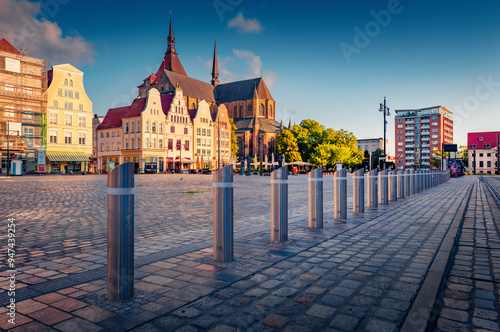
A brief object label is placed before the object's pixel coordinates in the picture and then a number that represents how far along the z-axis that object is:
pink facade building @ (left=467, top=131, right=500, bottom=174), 118.69
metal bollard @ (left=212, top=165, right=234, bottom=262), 4.31
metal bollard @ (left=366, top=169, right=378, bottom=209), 10.11
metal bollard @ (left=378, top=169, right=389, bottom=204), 11.20
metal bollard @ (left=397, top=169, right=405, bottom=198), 13.63
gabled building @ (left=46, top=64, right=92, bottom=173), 51.72
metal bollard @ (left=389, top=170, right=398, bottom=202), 12.16
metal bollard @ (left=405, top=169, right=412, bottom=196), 15.02
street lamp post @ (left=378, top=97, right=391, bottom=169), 29.47
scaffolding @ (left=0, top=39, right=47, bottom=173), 46.19
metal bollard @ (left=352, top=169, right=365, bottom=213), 8.96
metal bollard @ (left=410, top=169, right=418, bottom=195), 15.87
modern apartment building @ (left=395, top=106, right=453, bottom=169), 138.12
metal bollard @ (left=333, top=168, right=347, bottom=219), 7.85
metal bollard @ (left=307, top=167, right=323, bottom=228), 6.74
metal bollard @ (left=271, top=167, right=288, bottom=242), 5.48
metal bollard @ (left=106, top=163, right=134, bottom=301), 3.09
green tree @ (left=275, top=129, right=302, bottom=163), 80.25
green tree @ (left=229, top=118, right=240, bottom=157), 84.96
